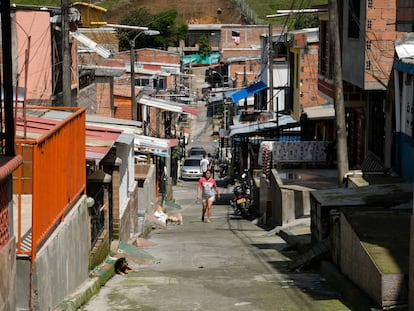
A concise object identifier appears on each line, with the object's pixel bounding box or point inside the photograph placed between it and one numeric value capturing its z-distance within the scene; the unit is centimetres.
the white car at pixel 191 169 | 5324
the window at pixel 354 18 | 2196
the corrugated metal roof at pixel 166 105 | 3730
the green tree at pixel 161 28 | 8806
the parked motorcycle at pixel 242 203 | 2955
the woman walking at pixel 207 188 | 2448
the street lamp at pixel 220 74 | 7158
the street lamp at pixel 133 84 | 3322
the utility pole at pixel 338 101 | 1908
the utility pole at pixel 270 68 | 4176
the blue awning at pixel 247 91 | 4303
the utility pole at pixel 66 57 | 1936
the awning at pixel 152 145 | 3042
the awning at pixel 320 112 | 3150
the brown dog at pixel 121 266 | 1523
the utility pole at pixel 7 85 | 818
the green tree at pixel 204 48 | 9219
